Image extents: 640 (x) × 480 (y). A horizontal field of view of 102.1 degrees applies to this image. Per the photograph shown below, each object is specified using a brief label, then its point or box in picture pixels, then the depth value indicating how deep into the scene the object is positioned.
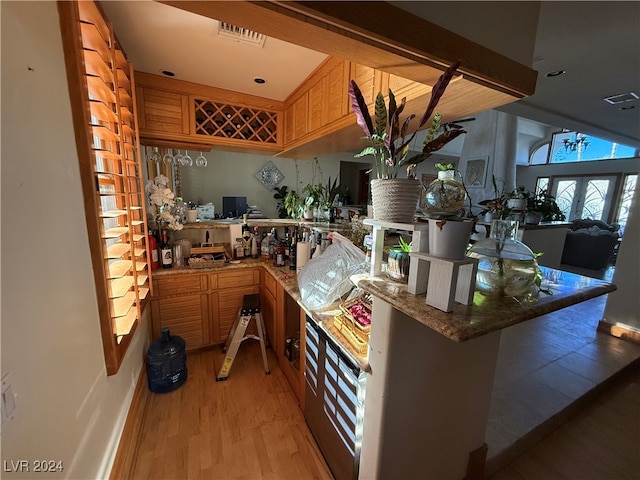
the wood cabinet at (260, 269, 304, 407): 1.84
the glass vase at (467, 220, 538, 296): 0.84
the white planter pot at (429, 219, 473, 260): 0.74
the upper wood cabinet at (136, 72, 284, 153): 2.07
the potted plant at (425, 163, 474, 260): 0.74
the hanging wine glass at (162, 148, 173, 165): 2.33
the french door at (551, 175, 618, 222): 7.43
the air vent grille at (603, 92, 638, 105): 2.39
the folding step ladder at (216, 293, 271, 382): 2.08
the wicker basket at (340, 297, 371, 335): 1.16
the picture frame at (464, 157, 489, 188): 4.90
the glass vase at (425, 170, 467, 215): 0.86
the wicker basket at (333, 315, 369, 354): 1.13
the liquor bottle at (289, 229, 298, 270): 2.27
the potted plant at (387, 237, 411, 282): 0.96
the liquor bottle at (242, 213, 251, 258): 2.65
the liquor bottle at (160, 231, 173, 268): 2.24
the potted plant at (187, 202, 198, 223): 2.66
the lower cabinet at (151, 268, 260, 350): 2.18
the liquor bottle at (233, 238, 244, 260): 2.60
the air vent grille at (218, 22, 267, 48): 1.43
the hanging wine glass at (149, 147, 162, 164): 2.33
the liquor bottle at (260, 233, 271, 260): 2.61
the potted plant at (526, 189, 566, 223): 3.79
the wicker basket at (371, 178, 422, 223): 0.93
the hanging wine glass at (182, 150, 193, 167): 2.34
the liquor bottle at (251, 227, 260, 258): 2.67
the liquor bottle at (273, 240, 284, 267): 2.36
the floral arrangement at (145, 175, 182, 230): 2.23
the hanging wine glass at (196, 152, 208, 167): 2.54
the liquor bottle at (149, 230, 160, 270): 2.18
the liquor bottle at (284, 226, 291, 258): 2.46
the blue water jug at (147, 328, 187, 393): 1.92
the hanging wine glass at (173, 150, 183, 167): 2.32
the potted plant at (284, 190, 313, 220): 2.47
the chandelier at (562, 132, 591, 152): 7.66
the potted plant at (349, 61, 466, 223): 0.89
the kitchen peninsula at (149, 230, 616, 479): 0.77
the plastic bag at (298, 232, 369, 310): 1.52
